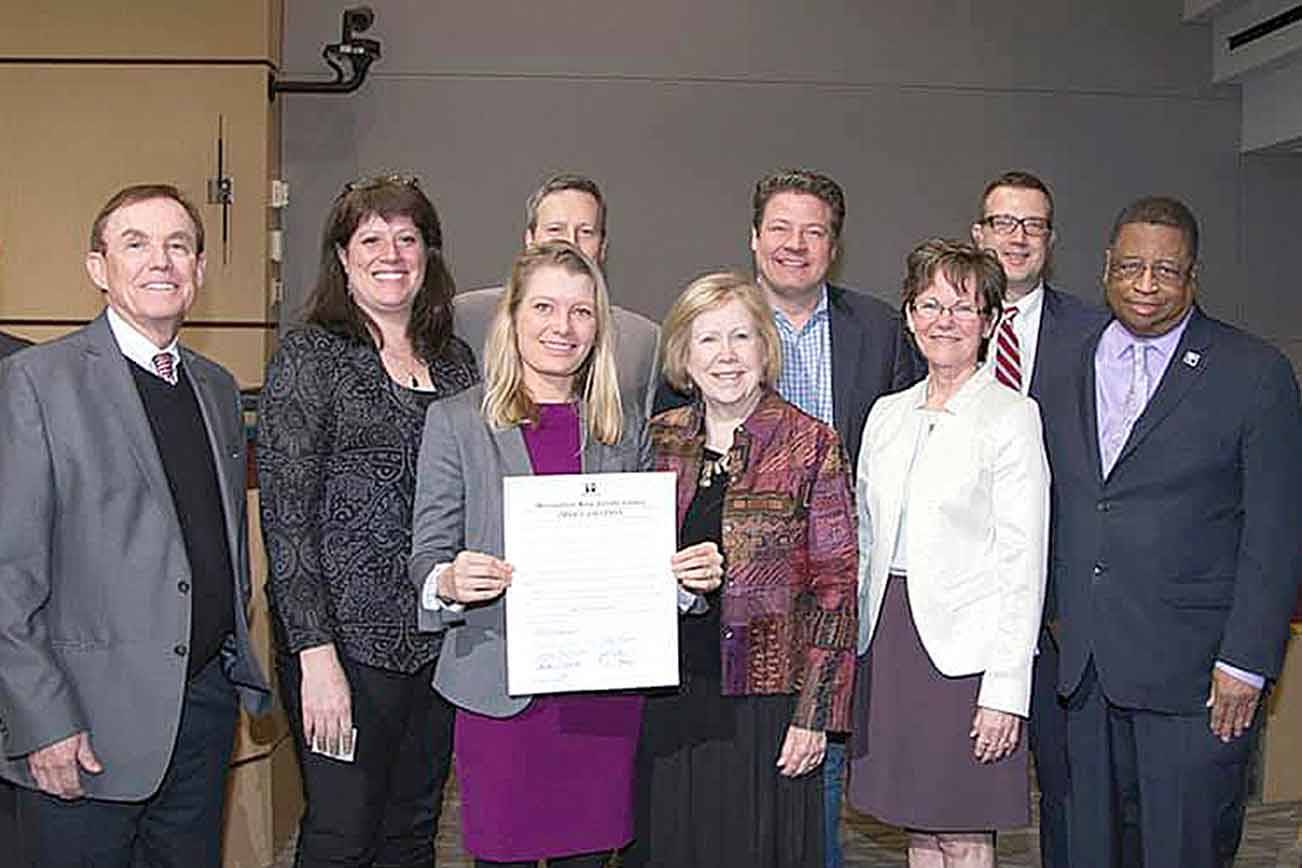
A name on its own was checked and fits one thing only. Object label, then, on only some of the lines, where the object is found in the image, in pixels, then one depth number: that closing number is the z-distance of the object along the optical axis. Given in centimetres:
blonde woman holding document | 258
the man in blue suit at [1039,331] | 312
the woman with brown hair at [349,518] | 260
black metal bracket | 661
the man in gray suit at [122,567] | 237
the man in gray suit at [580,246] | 315
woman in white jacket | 278
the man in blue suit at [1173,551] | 290
